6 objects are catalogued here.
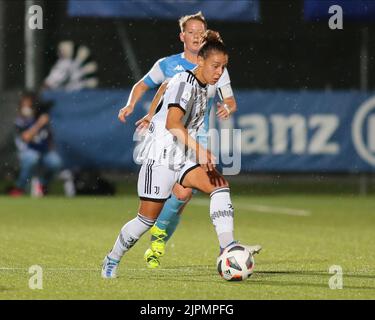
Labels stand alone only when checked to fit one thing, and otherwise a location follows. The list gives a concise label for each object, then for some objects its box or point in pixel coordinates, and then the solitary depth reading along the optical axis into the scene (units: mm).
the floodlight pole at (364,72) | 18688
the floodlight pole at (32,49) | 18297
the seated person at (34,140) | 18172
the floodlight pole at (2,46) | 20062
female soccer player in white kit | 8617
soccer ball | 8453
